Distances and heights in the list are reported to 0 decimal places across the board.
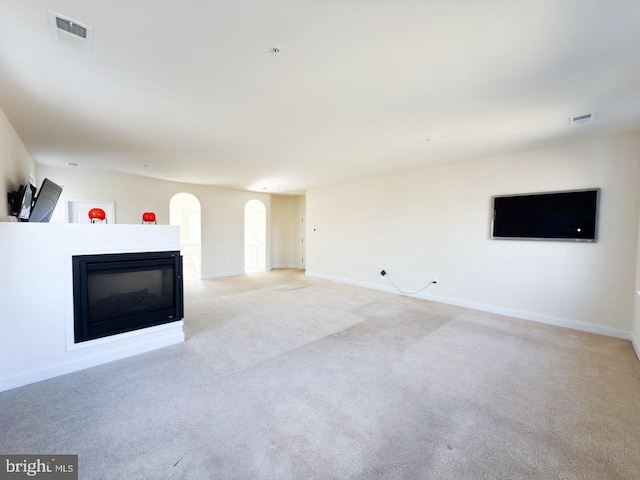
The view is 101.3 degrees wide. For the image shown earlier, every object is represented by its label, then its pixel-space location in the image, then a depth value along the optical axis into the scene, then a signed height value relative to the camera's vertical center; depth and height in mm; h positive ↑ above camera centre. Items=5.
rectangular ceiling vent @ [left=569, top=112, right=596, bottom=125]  2766 +1262
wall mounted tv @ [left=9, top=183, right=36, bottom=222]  2973 +322
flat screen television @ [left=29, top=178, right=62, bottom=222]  2900 +330
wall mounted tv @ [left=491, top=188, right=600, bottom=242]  3582 +274
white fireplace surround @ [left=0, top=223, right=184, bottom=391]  2246 -643
